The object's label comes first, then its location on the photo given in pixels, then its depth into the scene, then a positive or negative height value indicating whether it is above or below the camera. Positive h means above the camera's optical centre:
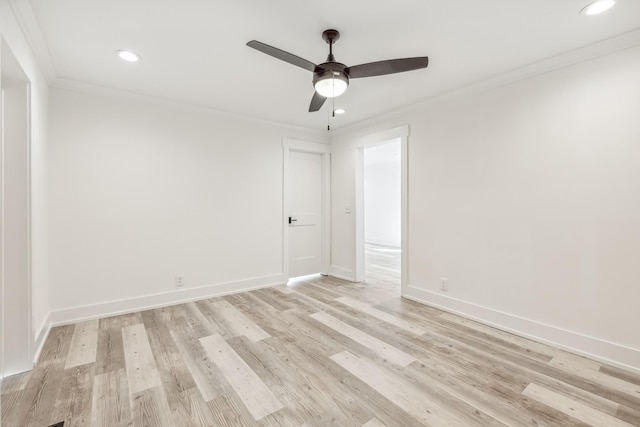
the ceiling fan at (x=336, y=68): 1.94 +1.03
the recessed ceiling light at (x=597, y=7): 1.82 +1.34
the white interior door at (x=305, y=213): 4.82 -0.07
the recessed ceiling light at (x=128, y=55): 2.41 +1.34
